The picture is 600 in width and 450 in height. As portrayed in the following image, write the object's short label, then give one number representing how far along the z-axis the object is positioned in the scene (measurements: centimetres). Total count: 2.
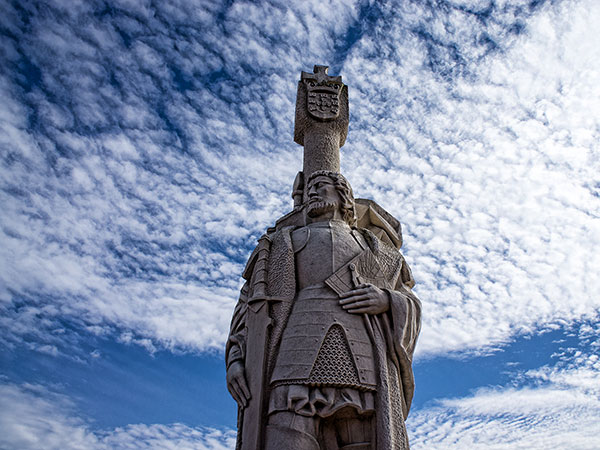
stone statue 486
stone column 803
